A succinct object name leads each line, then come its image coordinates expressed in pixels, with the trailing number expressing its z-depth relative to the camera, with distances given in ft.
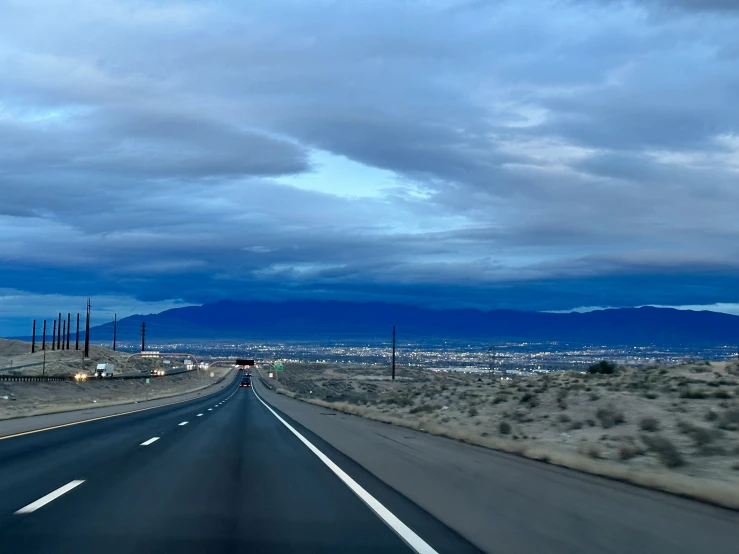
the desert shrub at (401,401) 142.09
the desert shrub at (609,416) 79.25
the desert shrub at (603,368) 184.40
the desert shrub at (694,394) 90.74
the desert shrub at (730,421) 65.77
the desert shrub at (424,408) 123.03
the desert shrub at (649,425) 71.41
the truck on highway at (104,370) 342.64
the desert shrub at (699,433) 57.47
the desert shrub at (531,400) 105.91
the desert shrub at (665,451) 48.88
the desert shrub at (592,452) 55.36
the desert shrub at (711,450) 53.47
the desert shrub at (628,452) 54.65
